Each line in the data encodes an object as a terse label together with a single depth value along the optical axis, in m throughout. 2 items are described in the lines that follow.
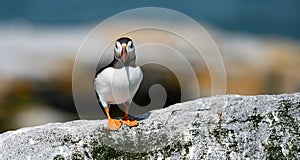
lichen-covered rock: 9.81
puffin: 9.81
